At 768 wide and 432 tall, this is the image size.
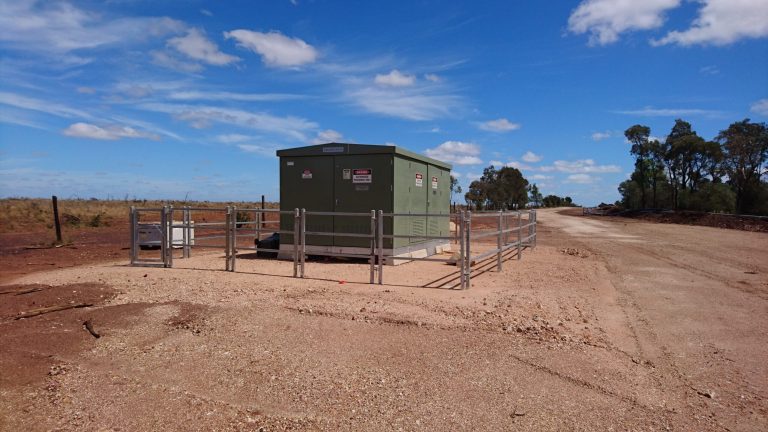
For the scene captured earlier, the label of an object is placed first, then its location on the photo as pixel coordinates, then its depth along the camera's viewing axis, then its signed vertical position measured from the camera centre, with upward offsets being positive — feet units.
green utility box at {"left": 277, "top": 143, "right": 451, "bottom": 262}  40.37 +0.86
